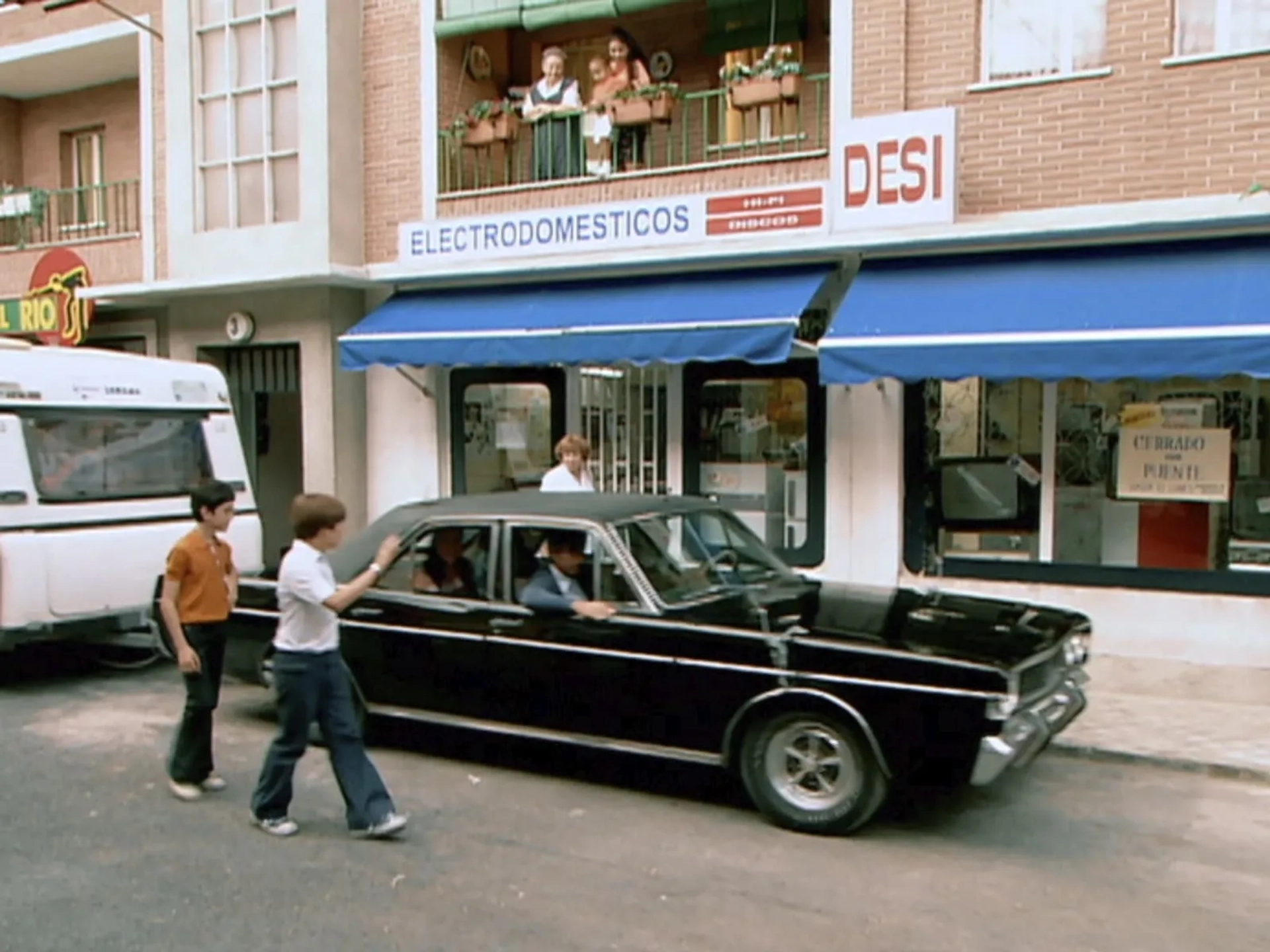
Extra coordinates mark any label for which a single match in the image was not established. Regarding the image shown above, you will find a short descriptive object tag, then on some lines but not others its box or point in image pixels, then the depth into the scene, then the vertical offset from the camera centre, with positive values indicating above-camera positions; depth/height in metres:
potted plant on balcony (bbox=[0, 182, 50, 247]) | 15.05 +2.57
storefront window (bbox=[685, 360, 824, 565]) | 10.23 -0.38
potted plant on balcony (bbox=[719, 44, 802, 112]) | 10.23 +2.98
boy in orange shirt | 5.58 -1.06
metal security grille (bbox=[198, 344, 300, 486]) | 12.95 +0.39
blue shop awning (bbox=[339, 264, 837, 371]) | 9.27 +0.76
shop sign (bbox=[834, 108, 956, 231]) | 8.88 +1.91
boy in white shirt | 4.96 -1.20
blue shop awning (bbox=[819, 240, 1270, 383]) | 7.65 +0.66
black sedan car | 5.00 -1.18
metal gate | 11.17 -0.18
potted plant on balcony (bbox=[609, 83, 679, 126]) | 10.88 +2.92
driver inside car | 5.77 -0.89
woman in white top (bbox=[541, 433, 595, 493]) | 8.28 -0.44
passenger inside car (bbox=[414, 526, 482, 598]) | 6.18 -0.89
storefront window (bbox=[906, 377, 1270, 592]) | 8.72 -0.59
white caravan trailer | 7.80 -0.55
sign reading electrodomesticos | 9.82 +1.70
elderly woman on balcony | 11.44 +2.91
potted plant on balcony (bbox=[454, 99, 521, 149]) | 11.71 +2.96
